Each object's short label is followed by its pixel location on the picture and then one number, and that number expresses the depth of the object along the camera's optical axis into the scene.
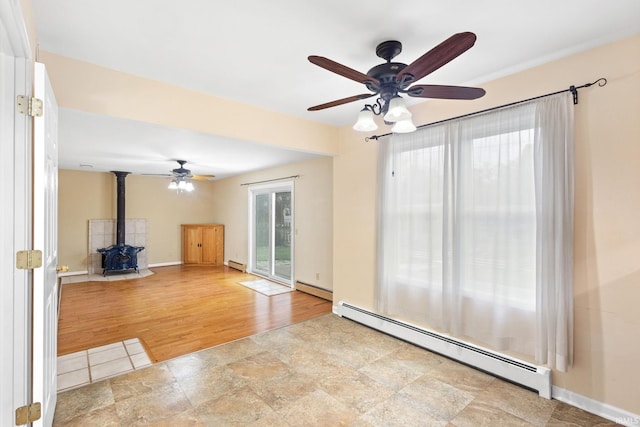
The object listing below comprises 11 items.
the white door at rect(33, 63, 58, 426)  1.55
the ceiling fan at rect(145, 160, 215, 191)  5.81
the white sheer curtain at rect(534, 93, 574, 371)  2.21
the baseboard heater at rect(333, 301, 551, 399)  2.35
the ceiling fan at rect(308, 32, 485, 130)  1.61
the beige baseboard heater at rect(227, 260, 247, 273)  7.26
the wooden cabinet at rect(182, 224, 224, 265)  8.09
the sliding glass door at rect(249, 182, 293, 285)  6.14
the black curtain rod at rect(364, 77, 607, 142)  2.13
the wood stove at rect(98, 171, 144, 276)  6.71
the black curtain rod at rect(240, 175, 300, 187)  5.78
